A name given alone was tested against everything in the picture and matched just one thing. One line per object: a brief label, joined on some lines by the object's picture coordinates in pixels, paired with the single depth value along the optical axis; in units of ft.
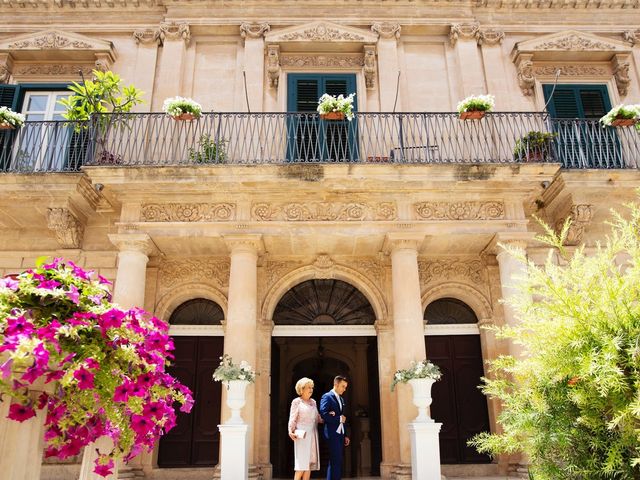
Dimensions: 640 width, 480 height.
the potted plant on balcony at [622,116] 33.42
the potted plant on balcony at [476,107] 32.30
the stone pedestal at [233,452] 24.85
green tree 7.92
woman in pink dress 23.65
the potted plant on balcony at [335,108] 32.37
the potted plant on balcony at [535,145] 32.12
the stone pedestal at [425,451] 24.73
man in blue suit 24.31
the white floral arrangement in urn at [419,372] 26.35
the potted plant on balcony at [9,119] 32.86
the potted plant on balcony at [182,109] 32.17
